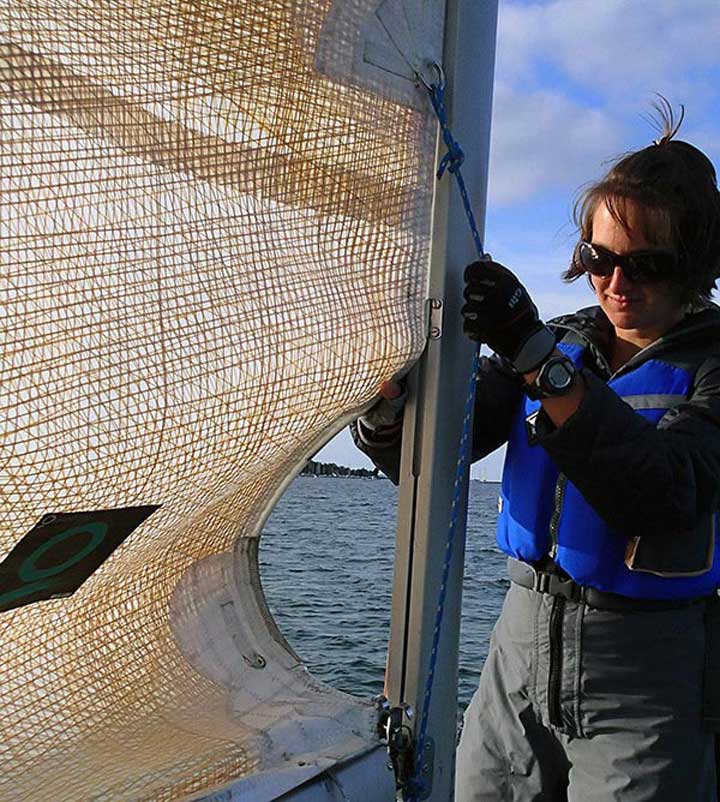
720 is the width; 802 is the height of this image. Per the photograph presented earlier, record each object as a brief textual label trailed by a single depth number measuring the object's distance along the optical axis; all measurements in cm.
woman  160
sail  107
